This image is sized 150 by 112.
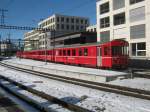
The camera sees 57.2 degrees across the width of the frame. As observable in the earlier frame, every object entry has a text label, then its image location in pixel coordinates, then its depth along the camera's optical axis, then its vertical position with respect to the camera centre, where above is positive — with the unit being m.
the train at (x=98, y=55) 13.03 -0.10
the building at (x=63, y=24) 57.30 +13.40
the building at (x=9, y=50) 67.62 +2.17
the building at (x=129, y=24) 20.15 +4.97
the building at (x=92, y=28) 46.04 +8.95
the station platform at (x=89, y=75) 9.91 -1.72
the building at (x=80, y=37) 33.08 +4.14
